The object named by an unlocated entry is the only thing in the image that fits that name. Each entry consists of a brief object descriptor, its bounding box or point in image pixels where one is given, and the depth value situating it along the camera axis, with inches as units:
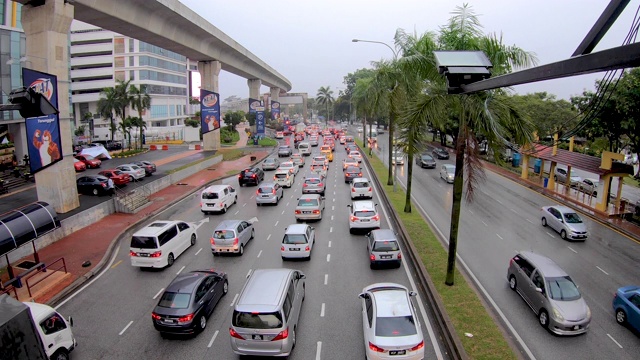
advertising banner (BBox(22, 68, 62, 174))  878.4
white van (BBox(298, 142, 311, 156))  2417.6
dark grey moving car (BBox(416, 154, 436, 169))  1882.4
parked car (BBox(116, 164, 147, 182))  1462.5
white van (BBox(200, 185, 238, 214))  1107.3
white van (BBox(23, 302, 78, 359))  447.5
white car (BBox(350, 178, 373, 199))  1210.6
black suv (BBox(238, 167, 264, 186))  1492.4
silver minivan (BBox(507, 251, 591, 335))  511.5
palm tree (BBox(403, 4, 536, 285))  544.4
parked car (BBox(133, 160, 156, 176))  1586.2
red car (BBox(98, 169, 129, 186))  1370.6
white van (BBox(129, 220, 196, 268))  721.0
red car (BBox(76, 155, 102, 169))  1806.1
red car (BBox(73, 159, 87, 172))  1711.4
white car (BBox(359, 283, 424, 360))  422.9
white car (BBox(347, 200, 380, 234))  899.4
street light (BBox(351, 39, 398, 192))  1294.3
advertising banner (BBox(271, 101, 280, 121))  3678.6
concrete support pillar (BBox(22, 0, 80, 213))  919.0
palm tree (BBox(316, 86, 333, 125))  5708.7
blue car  522.9
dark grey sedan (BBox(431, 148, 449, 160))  2212.1
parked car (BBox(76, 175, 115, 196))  1223.5
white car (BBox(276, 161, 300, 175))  1659.4
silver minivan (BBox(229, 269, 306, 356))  442.3
